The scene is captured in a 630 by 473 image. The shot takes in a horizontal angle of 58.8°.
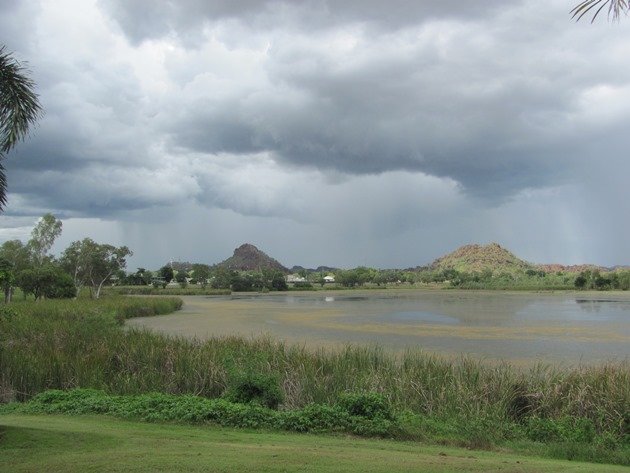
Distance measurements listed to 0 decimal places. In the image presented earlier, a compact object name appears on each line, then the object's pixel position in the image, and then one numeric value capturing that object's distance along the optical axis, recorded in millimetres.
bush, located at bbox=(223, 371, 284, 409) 9621
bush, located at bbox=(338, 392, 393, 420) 8258
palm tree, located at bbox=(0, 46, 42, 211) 6469
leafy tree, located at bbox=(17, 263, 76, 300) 41906
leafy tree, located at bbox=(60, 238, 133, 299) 56281
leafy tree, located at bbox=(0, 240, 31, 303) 50481
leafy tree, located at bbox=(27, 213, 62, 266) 55250
